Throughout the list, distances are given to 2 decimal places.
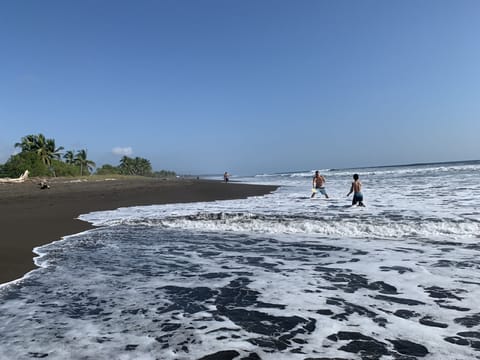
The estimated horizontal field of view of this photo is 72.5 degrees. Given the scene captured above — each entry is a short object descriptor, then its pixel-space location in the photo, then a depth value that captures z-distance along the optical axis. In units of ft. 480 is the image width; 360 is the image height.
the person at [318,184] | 63.86
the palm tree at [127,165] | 308.60
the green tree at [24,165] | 148.48
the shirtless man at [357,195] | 48.03
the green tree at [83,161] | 232.53
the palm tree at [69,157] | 229.04
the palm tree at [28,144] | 180.45
